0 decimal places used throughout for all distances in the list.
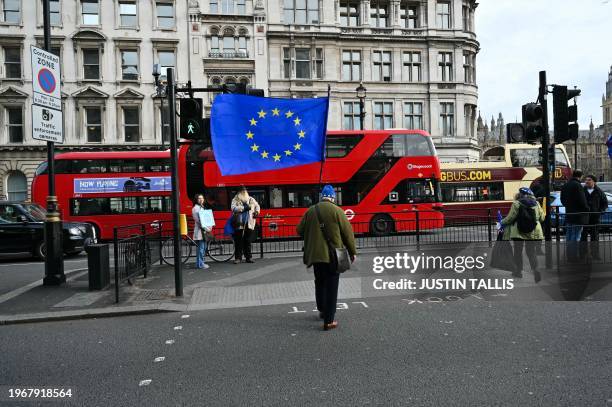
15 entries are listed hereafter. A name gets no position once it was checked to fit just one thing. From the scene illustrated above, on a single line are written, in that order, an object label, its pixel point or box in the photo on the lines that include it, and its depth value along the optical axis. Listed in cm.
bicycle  1259
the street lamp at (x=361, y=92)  2540
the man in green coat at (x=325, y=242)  651
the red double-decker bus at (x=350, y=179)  1948
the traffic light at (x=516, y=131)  1014
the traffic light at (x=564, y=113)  993
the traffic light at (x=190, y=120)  855
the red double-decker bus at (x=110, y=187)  2033
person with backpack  934
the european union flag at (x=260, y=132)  812
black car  1448
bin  893
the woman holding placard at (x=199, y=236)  1178
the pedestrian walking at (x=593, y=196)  1213
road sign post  923
